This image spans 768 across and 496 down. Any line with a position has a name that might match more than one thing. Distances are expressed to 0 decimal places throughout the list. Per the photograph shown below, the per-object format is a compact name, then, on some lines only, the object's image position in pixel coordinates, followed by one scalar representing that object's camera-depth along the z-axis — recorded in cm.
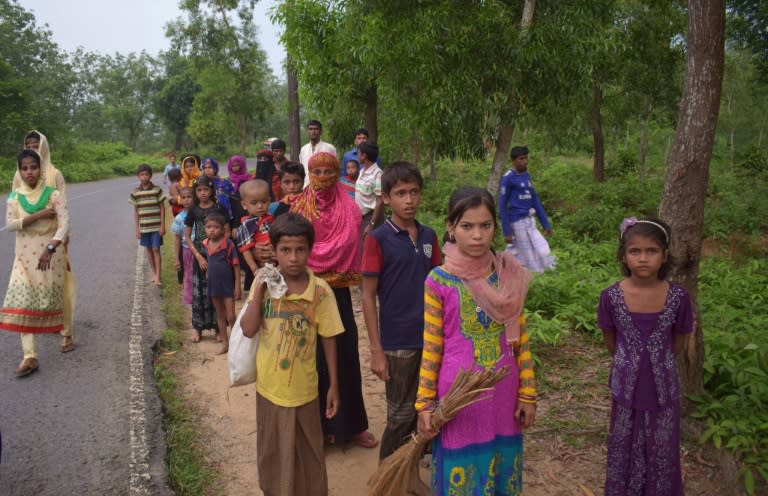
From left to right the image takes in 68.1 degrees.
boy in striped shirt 775
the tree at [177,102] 4253
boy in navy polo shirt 296
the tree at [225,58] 2320
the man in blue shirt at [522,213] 660
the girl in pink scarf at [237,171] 789
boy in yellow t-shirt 275
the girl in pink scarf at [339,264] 353
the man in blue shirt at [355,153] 745
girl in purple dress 254
